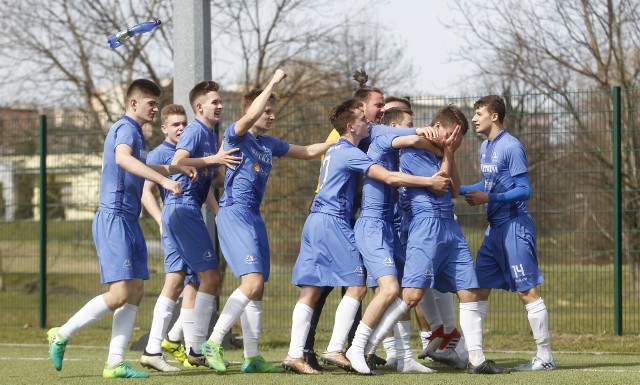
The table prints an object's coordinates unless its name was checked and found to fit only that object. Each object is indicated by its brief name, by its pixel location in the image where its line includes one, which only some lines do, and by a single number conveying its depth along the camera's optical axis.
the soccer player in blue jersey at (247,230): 16.58
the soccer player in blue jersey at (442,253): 16.12
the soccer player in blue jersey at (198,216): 17.47
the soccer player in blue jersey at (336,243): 16.30
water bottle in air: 18.89
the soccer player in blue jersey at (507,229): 17.03
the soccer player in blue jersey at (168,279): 17.70
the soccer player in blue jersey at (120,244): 16.23
